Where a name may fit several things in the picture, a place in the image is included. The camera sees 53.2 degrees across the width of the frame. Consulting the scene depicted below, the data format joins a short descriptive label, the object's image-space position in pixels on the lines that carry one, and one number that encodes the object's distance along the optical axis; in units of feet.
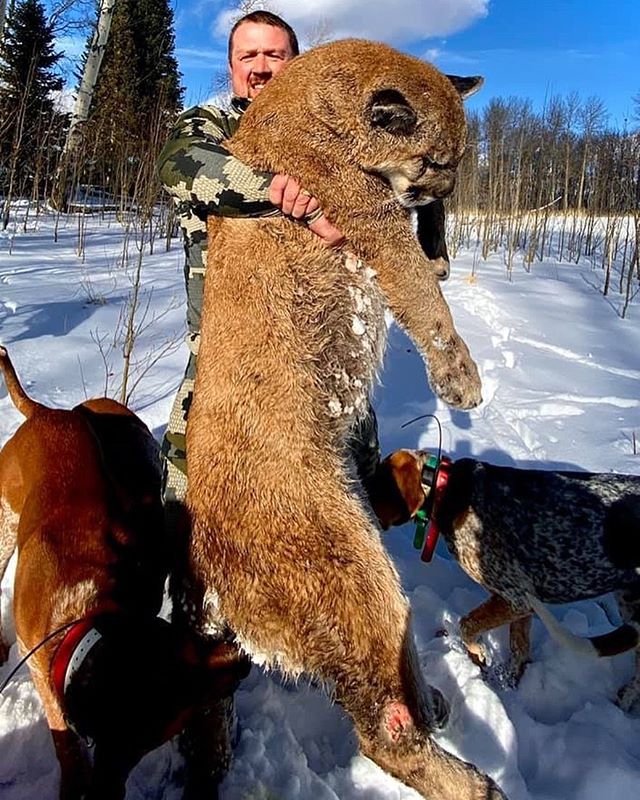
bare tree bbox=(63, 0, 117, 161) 47.60
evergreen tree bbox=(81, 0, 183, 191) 53.11
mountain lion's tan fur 5.61
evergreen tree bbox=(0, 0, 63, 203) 42.09
